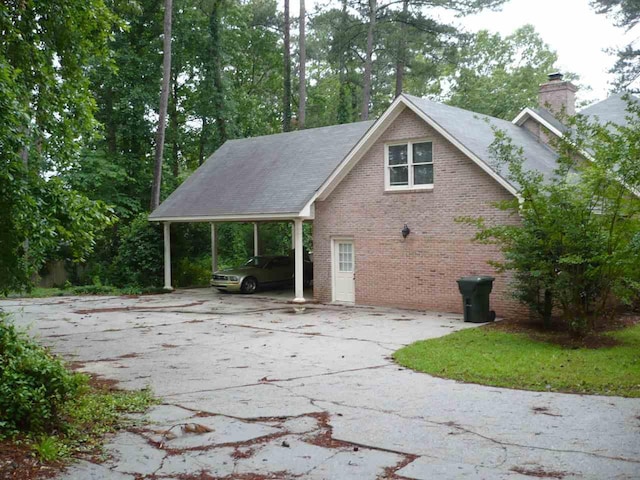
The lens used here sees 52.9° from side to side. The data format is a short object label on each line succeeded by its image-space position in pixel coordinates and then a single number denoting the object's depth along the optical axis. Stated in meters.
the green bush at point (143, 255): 26.64
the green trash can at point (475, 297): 15.89
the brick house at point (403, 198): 17.56
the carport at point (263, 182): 20.95
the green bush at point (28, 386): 6.09
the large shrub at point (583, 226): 11.60
